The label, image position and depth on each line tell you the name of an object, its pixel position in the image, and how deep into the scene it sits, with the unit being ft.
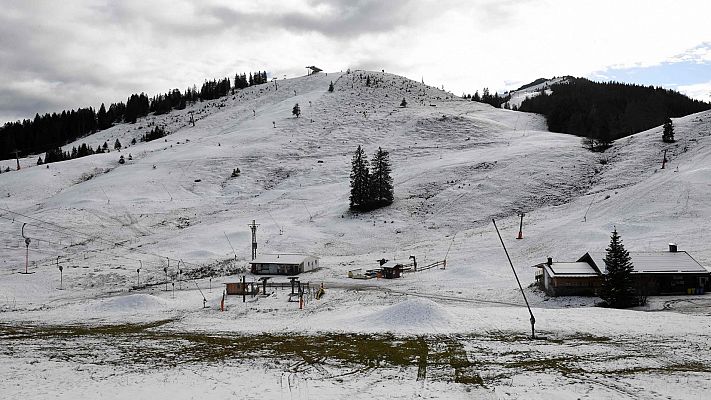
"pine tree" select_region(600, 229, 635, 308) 122.52
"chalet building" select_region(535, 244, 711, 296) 134.00
